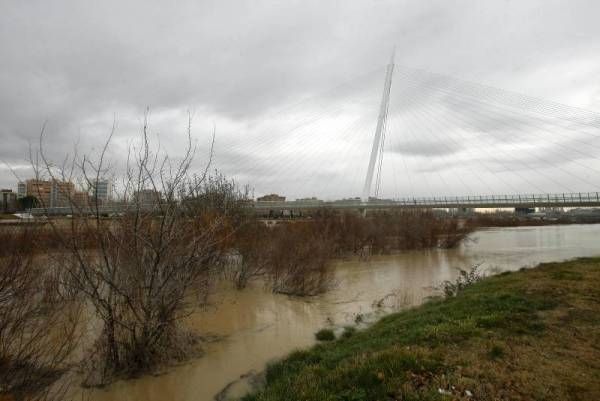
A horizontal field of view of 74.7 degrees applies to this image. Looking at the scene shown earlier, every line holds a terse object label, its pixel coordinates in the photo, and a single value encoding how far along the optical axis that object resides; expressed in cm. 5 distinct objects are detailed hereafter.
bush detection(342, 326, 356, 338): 796
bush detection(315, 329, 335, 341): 801
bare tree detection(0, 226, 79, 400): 344
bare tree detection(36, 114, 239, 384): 600
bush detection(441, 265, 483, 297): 1095
